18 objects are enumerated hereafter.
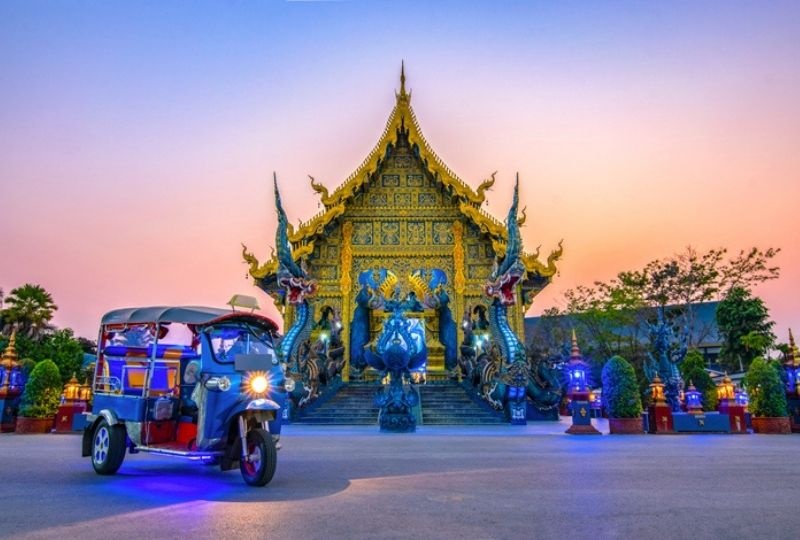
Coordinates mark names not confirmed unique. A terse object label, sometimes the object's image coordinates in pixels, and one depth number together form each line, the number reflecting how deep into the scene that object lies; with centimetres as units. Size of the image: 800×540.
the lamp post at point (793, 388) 1384
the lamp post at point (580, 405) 1273
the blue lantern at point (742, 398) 1515
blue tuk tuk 557
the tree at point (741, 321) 3622
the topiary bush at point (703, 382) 1847
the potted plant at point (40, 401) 1338
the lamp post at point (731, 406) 1384
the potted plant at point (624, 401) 1312
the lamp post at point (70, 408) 1338
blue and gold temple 2045
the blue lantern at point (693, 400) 1488
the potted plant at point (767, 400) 1344
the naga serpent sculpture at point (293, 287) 1944
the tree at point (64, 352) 3048
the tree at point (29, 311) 3750
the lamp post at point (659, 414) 1327
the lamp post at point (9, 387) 1373
